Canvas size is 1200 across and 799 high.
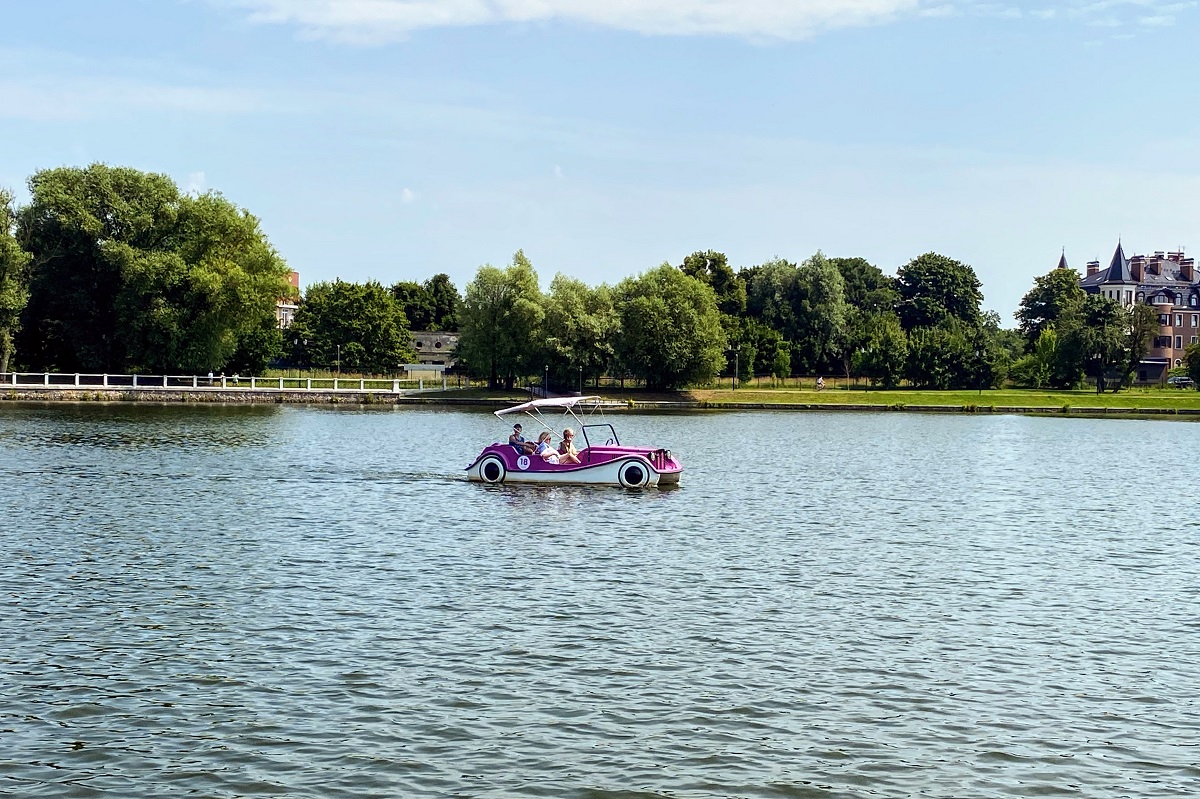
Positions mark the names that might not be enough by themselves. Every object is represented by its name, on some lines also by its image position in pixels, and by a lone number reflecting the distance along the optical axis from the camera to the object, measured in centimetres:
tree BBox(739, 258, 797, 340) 16875
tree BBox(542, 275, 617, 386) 12744
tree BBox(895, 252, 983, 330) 19625
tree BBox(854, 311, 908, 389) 14825
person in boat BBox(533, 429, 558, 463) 4778
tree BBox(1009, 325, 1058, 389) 15025
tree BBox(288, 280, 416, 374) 16612
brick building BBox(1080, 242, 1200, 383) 19112
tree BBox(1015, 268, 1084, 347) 19112
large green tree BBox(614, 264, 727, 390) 12719
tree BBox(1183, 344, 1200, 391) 13775
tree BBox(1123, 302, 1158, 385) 14700
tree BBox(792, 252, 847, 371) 16450
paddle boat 4681
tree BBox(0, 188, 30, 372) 10638
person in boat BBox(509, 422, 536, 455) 4831
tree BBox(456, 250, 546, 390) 12838
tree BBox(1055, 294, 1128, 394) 14400
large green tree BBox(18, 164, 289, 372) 10975
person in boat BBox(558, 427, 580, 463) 4766
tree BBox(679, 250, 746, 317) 17800
